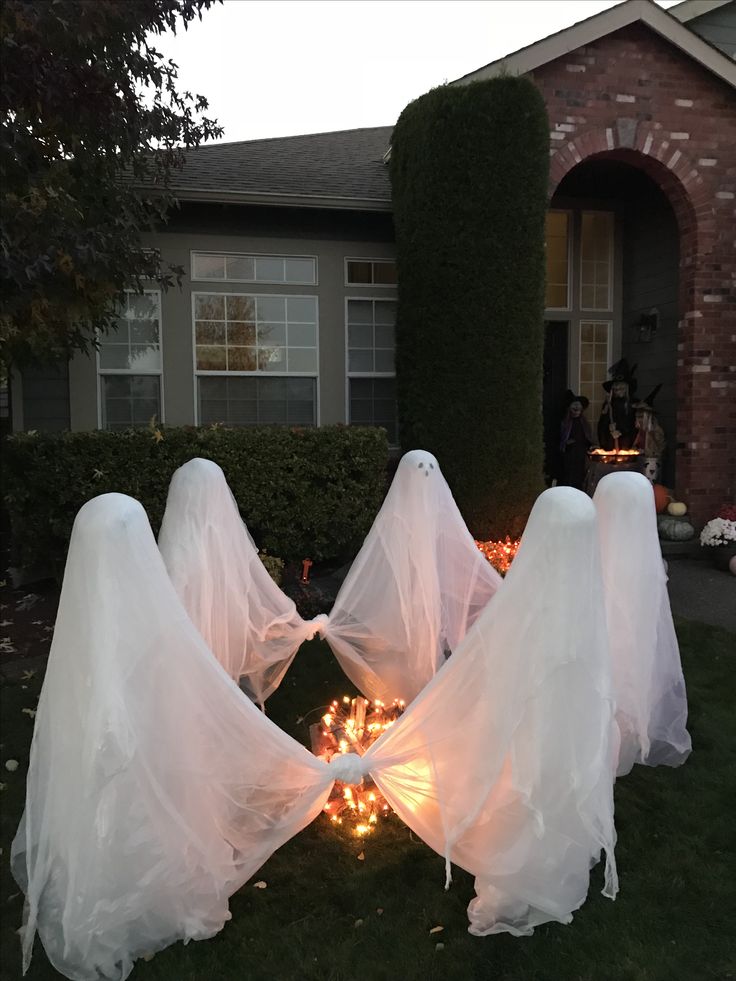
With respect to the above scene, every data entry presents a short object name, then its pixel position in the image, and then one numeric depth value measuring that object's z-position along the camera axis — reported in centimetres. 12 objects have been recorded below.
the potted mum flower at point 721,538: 833
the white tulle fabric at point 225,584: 412
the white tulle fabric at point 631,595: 400
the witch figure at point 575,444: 1052
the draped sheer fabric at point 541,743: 283
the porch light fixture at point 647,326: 1038
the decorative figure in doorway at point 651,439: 1002
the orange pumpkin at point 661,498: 942
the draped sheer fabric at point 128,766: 256
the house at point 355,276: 890
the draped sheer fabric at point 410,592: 465
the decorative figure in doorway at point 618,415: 1030
